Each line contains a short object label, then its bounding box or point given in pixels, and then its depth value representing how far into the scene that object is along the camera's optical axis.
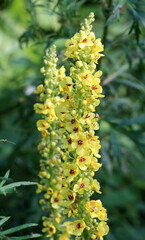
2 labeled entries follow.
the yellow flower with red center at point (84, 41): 1.46
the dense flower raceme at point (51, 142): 1.65
